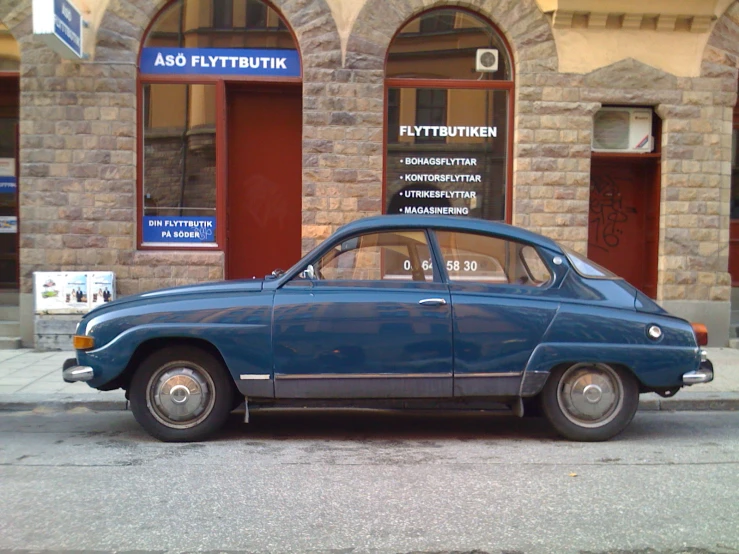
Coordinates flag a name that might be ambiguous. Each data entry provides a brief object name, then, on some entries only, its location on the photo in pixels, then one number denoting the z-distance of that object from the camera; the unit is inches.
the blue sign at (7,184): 454.9
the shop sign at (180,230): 418.9
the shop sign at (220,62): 414.6
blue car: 228.2
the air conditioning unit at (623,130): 431.2
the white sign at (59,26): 346.0
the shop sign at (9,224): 454.6
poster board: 398.3
